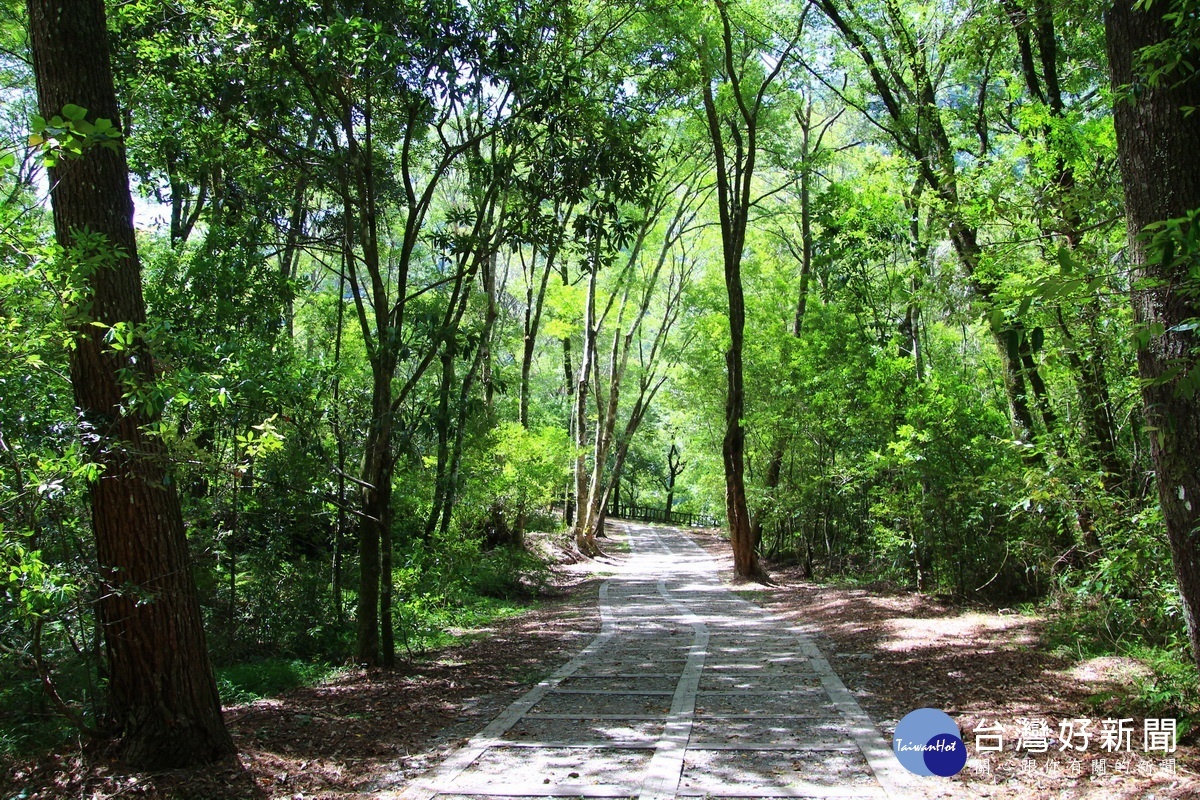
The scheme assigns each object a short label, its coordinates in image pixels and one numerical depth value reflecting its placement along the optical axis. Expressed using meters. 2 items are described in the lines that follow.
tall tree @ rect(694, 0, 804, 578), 14.89
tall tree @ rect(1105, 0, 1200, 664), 3.56
